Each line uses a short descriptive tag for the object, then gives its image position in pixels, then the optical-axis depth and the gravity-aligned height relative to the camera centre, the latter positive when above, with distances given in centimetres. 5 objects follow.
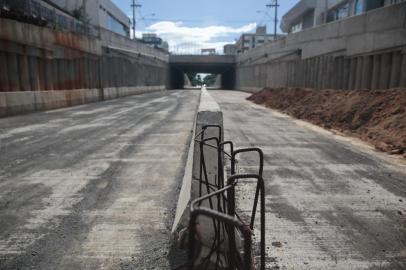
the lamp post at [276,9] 6306 +1378
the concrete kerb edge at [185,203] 381 -158
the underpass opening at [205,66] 6294 +241
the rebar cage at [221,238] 212 -154
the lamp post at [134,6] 7381 +1556
